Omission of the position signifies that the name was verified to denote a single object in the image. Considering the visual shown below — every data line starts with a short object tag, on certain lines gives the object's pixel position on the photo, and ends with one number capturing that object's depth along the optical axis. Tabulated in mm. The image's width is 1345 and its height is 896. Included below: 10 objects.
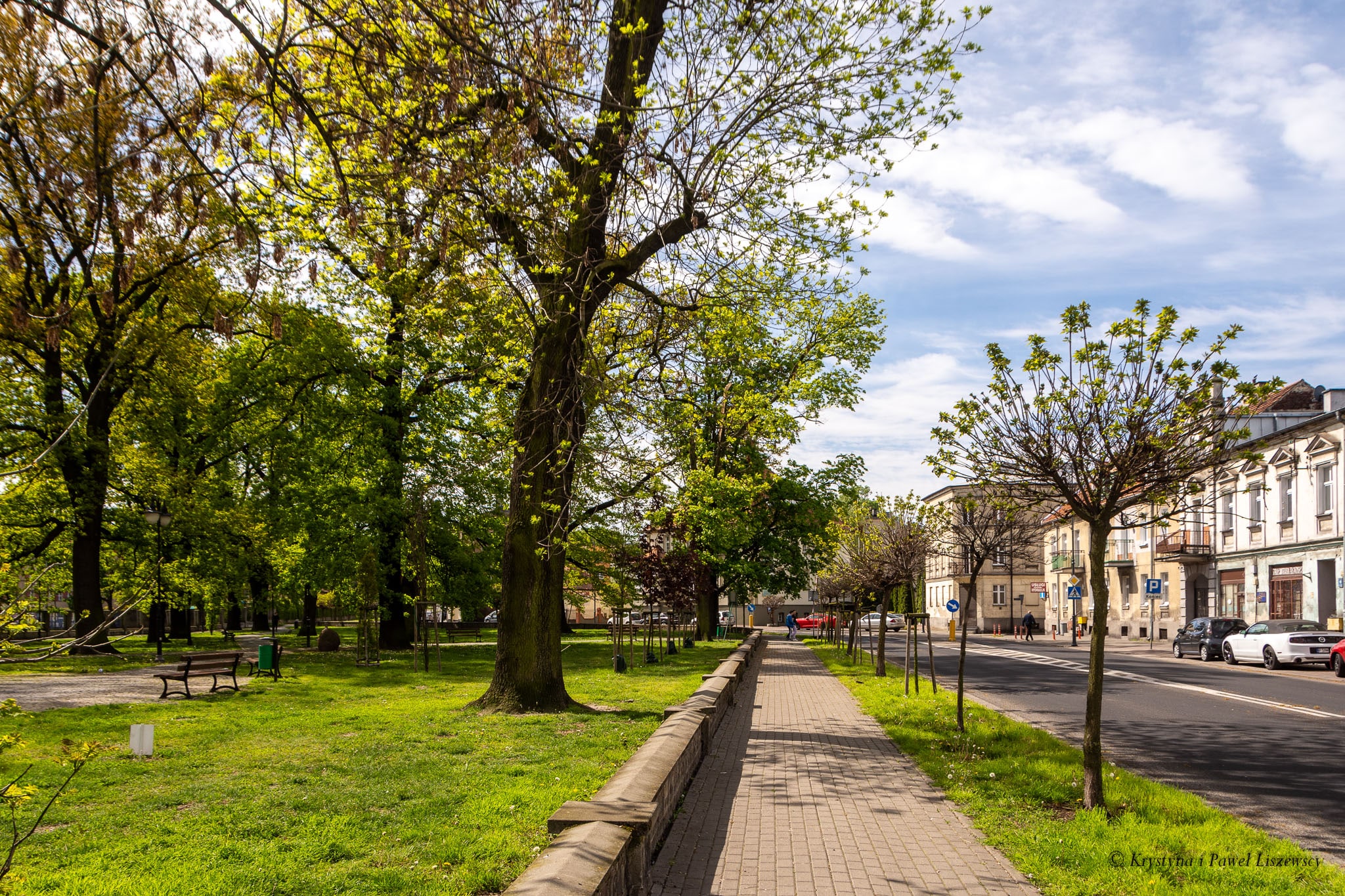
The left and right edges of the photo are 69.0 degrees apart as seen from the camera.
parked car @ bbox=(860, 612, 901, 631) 72856
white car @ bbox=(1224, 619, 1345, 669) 27391
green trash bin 21359
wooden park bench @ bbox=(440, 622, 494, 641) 55531
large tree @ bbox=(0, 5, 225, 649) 4691
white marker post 10133
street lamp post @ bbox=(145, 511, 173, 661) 25500
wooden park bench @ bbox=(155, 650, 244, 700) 16438
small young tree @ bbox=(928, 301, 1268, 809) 7828
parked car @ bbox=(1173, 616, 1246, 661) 32938
